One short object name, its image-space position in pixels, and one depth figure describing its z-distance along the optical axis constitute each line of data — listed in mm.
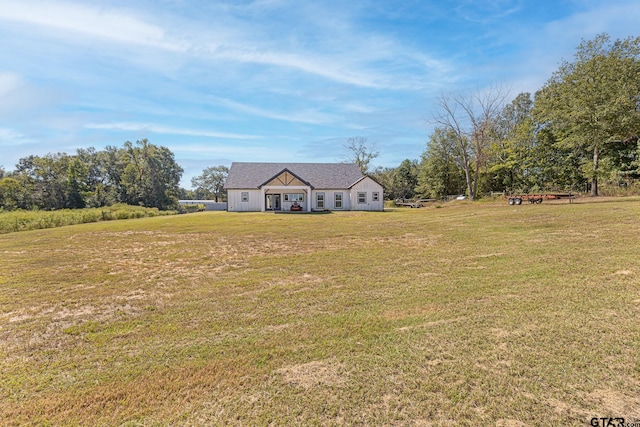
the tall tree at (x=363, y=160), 50625
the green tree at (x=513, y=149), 35688
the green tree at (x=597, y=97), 21923
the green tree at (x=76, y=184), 46188
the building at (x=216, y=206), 42012
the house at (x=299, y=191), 29891
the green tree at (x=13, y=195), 38019
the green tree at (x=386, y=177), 48575
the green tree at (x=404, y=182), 48375
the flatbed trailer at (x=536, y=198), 21250
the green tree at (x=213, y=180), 71375
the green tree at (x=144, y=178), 51781
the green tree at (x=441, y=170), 42969
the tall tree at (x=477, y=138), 34312
